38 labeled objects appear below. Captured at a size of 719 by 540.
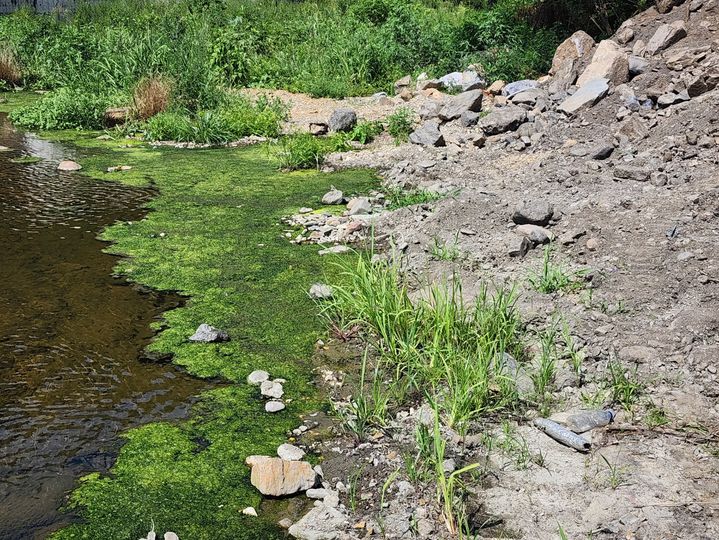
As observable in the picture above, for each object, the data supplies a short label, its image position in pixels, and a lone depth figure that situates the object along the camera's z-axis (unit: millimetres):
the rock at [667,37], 8023
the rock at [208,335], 4336
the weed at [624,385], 3449
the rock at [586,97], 7473
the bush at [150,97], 10008
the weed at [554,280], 4441
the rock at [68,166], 8055
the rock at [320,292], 4867
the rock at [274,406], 3697
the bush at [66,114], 10203
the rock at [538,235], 4992
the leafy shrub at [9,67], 12945
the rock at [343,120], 9227
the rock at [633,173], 5621
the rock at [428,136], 8047
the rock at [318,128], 9289
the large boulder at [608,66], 7746
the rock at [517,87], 9066
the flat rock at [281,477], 3062
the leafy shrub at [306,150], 8141
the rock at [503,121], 7801
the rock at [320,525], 2805
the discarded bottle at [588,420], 3311
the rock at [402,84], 10789
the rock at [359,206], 6469
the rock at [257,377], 3949
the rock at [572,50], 8891
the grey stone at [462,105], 8539
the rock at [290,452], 3299
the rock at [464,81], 9948
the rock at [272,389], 3824
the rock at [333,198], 6824
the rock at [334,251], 5699
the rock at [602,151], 6293
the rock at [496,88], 9577
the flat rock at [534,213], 5191
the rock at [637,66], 7699
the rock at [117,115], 10067
